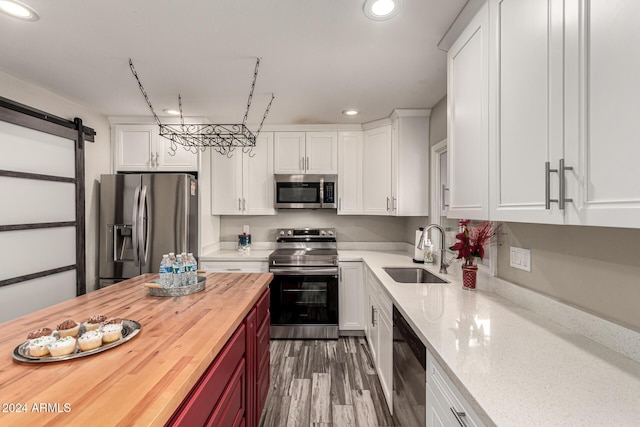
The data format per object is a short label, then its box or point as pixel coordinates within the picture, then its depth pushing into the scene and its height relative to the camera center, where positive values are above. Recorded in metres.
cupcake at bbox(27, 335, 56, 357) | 1.00 -0.46
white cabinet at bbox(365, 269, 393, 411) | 1.98 -0.93
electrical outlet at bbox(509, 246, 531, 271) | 1.53 -0.25
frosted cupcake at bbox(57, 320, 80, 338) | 1.11 -0.45
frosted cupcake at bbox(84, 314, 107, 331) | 1.18 -0.45
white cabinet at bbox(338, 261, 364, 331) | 3.30 -0.97
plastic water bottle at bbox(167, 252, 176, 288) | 1.81 -0.41
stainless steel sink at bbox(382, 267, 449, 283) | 2.60 -0.55
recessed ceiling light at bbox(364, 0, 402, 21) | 1.48 +1.02
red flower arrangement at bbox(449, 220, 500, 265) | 1.84 -0.19
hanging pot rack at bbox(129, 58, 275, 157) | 2.74 +0.91
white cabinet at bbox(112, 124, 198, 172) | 3.34 +0.66
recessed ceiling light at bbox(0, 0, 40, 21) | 1.52 +1.04
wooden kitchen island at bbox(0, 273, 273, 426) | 0.76 -0.50
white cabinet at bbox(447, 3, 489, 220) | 1.36 +0.45
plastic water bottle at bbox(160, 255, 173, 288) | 1.80 -0.38
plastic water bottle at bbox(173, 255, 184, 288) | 1.82 -0.38
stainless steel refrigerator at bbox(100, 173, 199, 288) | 3.03 -0.12
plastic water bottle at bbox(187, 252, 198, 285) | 1.88 -0.39
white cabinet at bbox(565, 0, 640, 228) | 0.70 +0.25
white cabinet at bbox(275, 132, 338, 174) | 3.59 +0.70
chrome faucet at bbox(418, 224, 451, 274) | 2.33 -0.39
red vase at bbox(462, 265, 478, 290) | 1.88 -0.41
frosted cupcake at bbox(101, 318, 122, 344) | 1.11 -0.46
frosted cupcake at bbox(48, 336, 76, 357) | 1.00 -0.46
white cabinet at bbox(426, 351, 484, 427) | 0.89 -0.63
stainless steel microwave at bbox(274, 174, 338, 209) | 3.55 +0.24
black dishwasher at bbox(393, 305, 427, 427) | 1.29 -0.81
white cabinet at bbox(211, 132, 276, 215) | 3.63 +0.34
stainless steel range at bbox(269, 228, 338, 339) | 3.20 -0.92
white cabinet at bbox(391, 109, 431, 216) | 3.14 +0.48
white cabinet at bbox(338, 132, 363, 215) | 3.59 +0.44
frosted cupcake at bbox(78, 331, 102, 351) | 1.06 -0.46
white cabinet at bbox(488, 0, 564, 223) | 0.94 +0.36
